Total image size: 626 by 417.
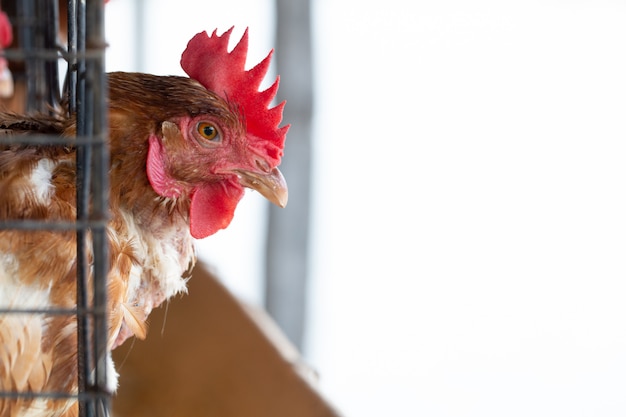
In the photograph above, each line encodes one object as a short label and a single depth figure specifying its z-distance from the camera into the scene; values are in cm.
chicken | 99
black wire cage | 91
